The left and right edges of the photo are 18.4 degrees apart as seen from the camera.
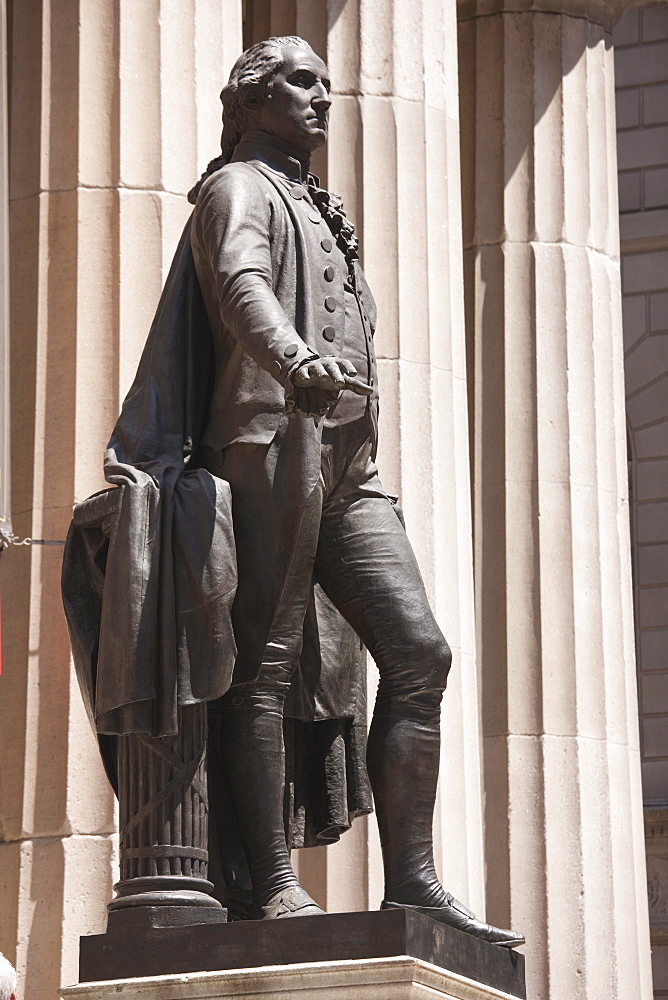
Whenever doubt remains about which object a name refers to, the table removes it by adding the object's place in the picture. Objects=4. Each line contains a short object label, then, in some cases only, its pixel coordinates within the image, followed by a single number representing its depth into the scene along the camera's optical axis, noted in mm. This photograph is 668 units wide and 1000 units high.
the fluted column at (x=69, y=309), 10703
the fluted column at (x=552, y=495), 15359
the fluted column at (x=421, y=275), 13078
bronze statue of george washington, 6949
